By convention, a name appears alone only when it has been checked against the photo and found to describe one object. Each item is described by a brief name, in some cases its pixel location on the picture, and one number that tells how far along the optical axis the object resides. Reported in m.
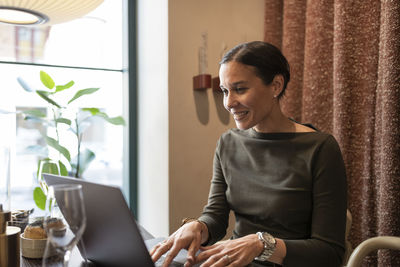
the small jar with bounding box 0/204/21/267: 0.82
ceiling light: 1.08
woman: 1.04
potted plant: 1.90
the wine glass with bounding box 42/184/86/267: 0.63
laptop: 0.68
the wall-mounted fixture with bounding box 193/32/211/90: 1.96
